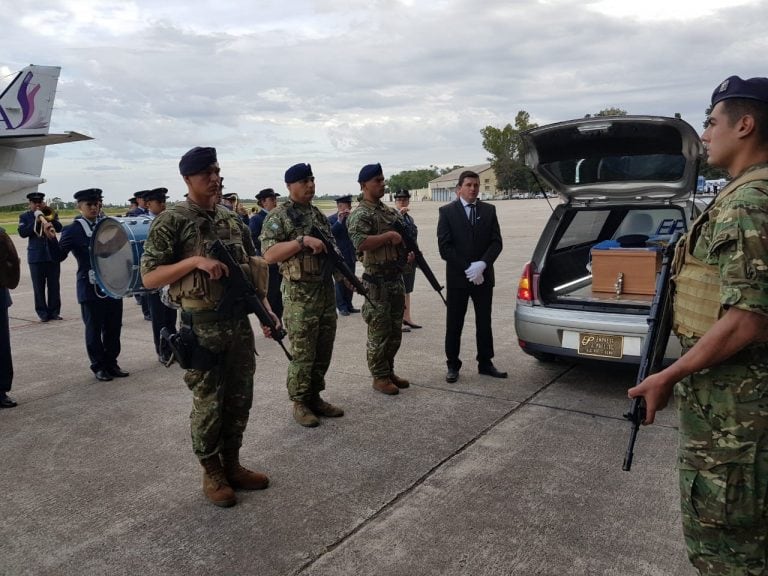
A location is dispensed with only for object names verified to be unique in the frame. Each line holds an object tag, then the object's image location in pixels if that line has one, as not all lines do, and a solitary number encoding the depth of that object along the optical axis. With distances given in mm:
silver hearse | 4254
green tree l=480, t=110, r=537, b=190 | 93938
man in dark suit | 5129
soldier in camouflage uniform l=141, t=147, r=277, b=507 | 3057
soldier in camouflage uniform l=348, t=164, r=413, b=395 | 4773
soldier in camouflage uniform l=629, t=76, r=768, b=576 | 1600
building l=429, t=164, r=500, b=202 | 107950
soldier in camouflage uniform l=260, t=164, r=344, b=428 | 4234
